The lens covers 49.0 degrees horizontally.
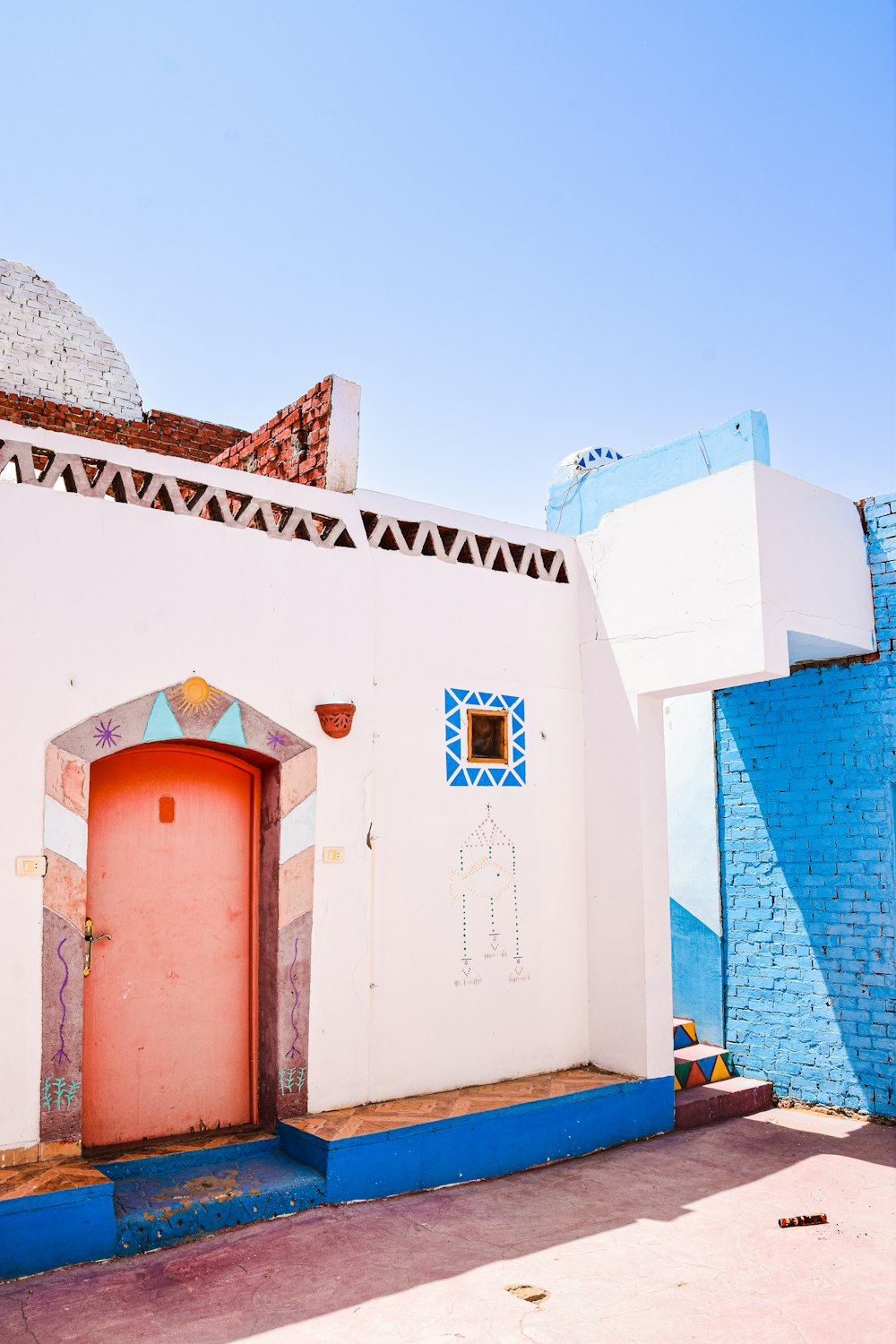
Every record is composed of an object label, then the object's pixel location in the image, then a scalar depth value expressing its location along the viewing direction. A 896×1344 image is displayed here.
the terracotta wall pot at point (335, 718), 5.43
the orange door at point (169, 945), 4.98
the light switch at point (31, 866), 4.44
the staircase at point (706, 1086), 6.47
